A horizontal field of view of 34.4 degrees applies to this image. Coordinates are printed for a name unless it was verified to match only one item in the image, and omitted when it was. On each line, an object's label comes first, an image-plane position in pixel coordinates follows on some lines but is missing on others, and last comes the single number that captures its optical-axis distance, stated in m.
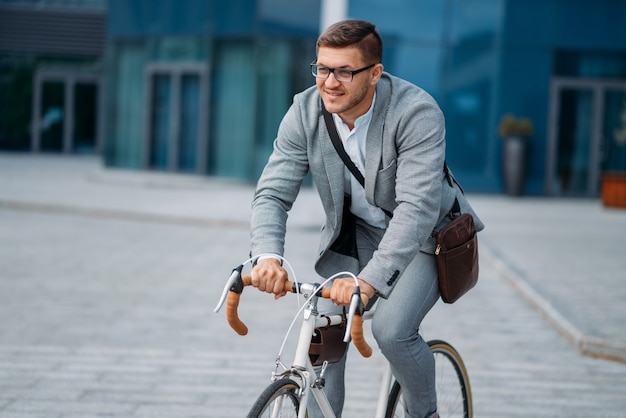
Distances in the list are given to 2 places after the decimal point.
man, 3.08
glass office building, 22.52
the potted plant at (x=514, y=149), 21.78
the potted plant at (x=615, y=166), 19.34
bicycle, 2.80
